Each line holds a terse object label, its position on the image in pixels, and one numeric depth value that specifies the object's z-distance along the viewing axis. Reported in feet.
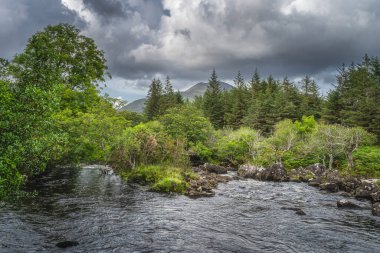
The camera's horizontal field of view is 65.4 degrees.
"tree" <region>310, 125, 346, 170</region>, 146.61
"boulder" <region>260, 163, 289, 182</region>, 130.11
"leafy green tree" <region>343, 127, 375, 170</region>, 141.08
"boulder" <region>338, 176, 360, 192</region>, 103.58
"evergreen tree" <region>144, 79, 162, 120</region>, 323.16
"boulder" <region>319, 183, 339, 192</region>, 105.27
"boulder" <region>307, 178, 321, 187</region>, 116.57
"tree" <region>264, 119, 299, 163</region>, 160.66
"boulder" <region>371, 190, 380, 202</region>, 85.72
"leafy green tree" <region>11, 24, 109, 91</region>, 125.80
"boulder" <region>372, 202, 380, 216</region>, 72.42
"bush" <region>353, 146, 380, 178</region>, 133.28
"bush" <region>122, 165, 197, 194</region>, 96.68
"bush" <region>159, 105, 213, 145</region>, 173.53
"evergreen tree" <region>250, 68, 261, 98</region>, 306.31
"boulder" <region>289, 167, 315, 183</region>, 130.00
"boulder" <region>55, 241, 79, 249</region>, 45.93
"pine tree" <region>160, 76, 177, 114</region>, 313.24
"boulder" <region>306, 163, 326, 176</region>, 137.26
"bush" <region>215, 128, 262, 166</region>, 172.24
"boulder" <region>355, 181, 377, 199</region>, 91.15
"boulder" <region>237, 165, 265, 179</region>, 135.64
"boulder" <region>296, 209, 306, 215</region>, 72.18
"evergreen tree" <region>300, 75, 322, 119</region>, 241.14
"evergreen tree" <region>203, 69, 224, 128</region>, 296.71
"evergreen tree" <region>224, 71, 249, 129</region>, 277.29
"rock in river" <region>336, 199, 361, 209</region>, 79.79
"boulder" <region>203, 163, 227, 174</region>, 146.61
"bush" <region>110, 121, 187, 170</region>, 117.19
